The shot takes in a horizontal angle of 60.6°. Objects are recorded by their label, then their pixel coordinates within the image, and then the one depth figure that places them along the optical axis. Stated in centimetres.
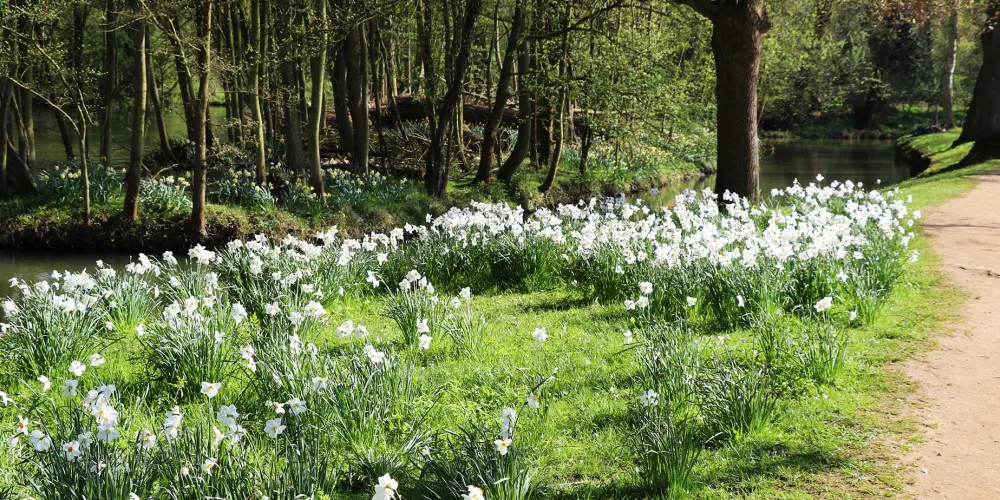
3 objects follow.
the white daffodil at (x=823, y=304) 542
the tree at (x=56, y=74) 1324
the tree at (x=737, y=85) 1204
